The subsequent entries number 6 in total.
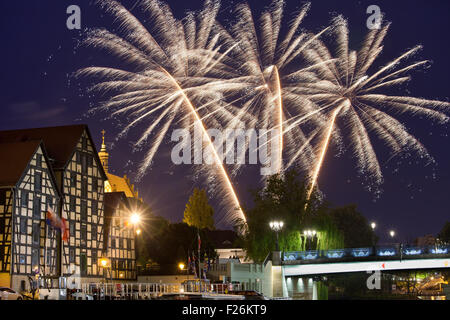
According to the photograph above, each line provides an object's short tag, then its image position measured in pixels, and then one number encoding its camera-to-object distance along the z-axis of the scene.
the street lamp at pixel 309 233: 99.38
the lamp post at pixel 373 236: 144.77
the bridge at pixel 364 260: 89.44
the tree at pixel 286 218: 98.44
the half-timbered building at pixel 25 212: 79.31
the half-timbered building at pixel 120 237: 98.06
